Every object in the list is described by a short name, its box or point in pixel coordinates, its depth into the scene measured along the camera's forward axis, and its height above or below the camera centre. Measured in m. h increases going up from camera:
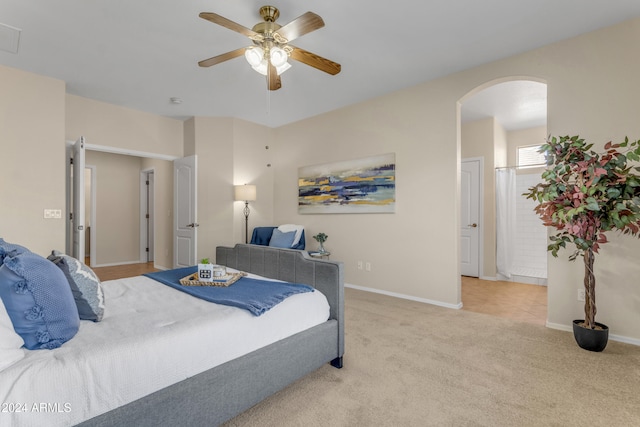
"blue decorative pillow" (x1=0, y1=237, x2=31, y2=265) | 1.45 -0.17
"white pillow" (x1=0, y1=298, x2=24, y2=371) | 1.11 -0.48
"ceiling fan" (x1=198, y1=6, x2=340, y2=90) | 2.09 +1.24
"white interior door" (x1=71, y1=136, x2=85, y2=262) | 3.68 +0.16
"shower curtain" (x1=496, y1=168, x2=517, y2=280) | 5.12 -0.13
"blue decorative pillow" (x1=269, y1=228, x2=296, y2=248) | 4.71 -0.39
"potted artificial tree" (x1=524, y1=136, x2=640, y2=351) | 2.30 +0.10
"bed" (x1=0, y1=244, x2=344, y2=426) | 1.14 -0.68
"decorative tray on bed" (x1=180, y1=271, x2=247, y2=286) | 2.26 -0.49
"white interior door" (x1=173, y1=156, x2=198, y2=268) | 4.96 +0.03
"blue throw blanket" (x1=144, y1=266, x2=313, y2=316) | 1.79 -0.51
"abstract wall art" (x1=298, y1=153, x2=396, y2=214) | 4.25 +0.41
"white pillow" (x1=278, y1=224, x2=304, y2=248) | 4.82 -0.25
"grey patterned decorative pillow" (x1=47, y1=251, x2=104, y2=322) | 1.58 -0.39
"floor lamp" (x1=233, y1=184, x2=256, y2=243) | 4.96 +0.33
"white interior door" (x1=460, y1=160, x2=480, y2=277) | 5.38 -0.08
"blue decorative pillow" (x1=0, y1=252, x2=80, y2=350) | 1.25 -0.37
